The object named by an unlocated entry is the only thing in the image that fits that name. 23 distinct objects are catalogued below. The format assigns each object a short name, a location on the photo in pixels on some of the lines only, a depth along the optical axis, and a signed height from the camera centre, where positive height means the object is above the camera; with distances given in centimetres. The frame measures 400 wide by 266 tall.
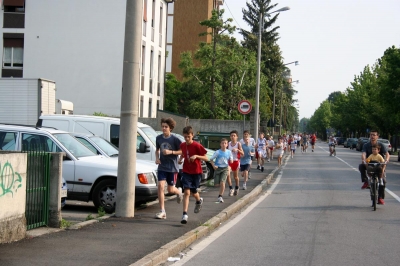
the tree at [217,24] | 4188 +715
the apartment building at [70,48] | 3612 +460
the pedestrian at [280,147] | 3315 -73
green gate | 953 -94
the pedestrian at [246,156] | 1867 -66
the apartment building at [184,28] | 6481 +1064
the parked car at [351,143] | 8557 -90
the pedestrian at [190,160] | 1159 -52
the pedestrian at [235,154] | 1700 -56
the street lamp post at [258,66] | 3306 +354
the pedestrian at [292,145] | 4588 -74
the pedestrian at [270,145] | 3826 -66
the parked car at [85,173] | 1286 -88
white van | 1738 +12
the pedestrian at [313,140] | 6056 -46
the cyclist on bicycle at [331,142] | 5059 -51
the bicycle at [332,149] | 5055 -107
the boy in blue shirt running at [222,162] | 1548 -72
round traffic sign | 2713 +115
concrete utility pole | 1155 +33
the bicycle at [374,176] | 1482 -93
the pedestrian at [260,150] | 2817 -72
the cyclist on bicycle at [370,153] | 1525 -41
